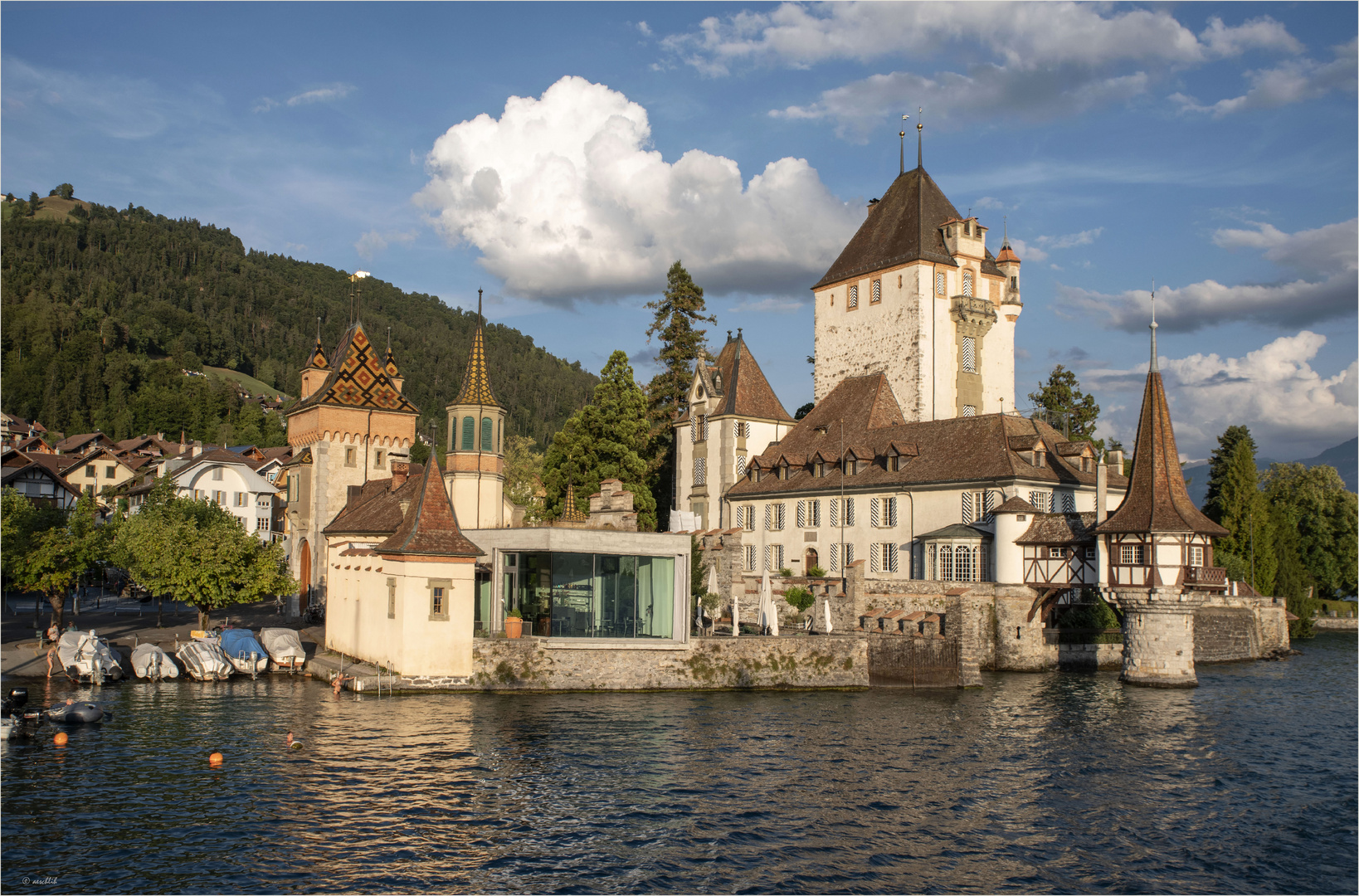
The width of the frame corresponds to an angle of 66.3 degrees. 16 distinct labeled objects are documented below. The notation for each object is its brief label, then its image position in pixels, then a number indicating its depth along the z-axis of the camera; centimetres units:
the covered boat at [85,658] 3388
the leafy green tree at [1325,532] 8500
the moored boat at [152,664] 3562
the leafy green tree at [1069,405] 8025
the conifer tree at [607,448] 6375
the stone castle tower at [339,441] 5600
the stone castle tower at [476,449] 4297
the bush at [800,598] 4959
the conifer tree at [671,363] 7462
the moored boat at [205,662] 3597
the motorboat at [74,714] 2775
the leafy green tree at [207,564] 4088
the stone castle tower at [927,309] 6525
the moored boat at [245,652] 3709
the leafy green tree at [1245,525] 6706
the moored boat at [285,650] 3847
